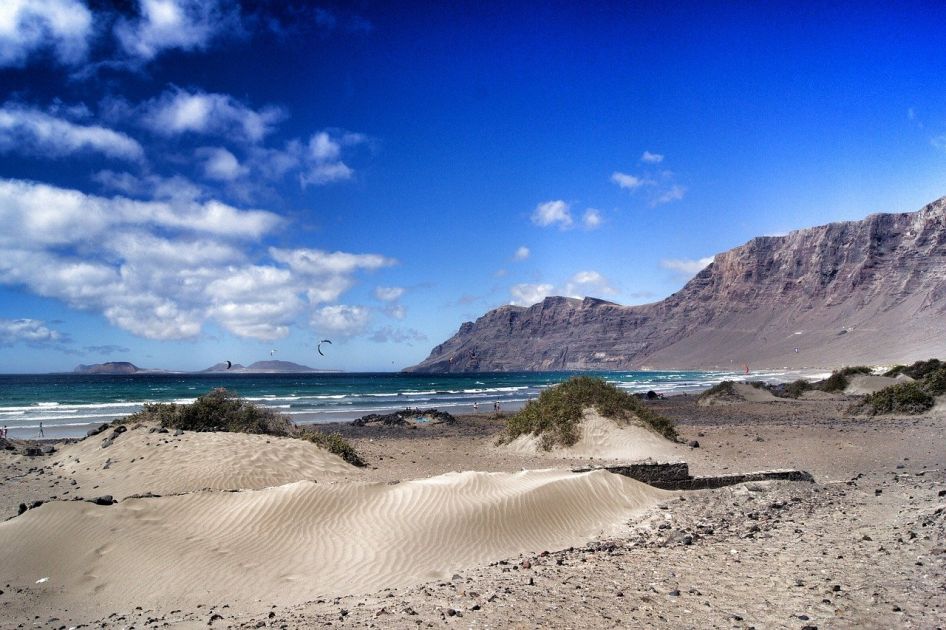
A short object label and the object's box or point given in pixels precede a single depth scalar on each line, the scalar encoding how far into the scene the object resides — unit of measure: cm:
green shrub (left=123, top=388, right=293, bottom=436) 1731
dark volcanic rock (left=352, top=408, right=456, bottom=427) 3247
